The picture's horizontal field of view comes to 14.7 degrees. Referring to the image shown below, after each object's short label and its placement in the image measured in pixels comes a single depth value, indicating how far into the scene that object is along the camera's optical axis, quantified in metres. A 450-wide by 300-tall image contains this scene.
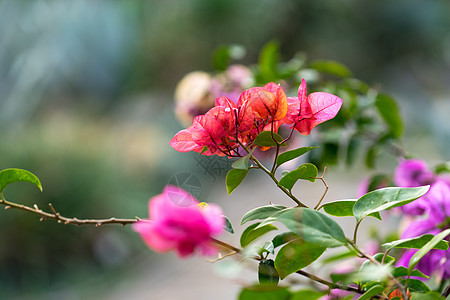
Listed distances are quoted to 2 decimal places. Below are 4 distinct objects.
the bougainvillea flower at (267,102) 1.19
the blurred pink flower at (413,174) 1.42
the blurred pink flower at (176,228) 1.10
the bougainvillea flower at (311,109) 1.21
